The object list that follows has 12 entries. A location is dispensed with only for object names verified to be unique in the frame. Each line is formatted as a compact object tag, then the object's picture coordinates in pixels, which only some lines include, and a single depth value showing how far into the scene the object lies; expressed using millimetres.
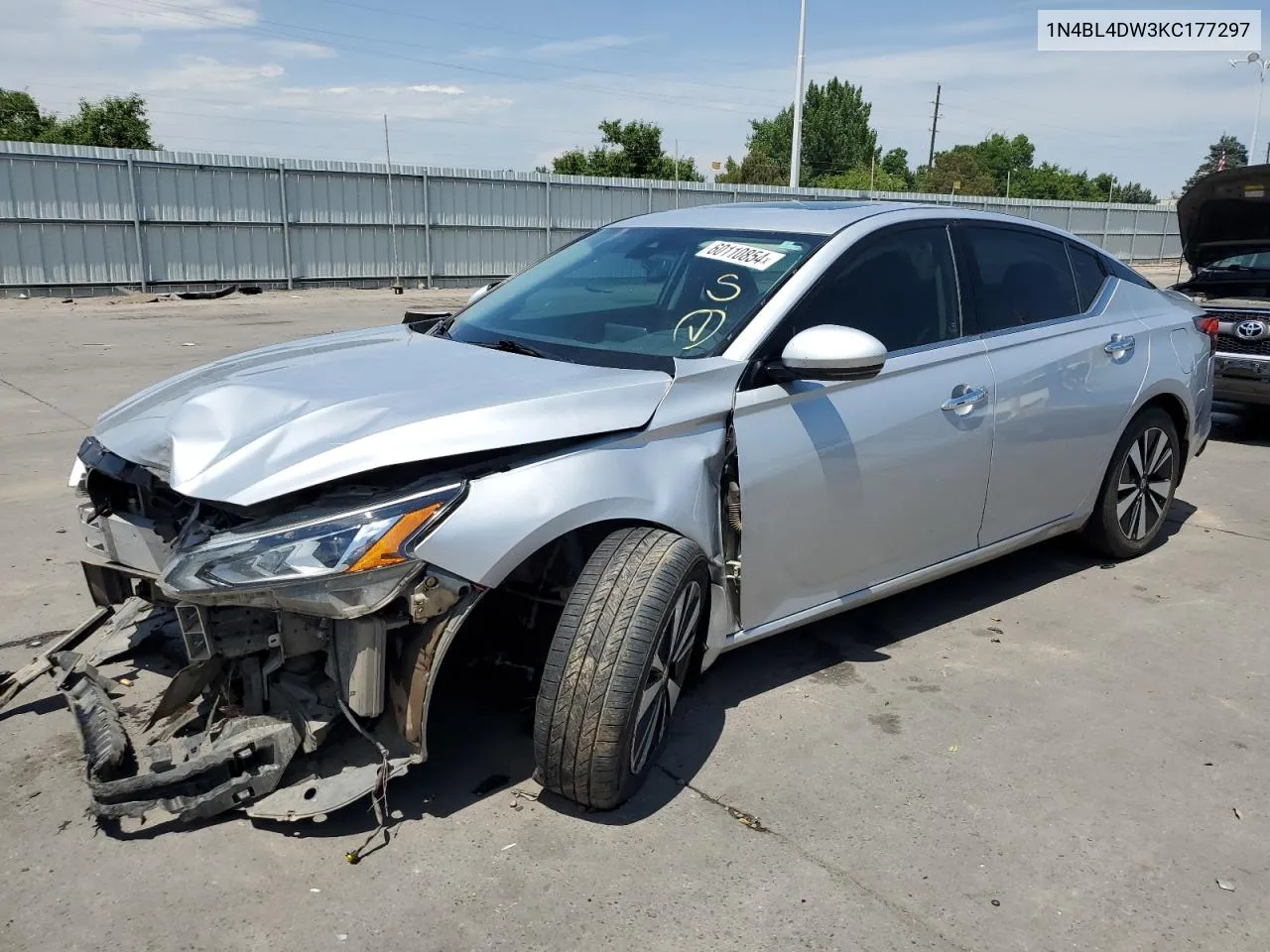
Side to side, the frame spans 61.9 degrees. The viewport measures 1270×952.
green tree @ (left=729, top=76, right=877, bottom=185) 85625
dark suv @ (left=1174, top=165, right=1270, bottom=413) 7832
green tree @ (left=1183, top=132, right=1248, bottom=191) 93312
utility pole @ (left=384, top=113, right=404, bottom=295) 23500
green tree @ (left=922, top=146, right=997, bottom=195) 78438
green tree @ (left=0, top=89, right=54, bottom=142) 45188
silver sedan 2652
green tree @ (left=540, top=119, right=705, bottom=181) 49250
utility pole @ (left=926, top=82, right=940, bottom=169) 82000
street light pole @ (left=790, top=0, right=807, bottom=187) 28242
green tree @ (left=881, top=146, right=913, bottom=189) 100588
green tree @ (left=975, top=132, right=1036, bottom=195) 111375
